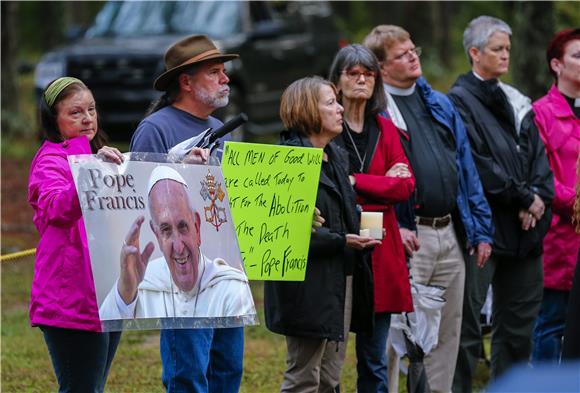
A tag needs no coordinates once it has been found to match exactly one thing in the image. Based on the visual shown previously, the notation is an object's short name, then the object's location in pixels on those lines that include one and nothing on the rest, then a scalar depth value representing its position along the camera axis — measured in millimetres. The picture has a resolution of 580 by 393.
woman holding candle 12281
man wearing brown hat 11742
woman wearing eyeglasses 13273
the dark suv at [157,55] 32406
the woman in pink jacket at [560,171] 15617
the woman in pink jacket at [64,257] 10547
